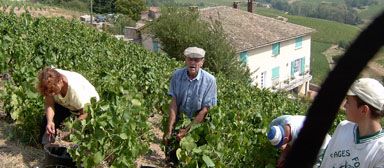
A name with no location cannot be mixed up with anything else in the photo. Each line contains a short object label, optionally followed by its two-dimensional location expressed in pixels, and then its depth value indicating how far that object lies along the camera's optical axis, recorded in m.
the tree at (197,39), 28.91
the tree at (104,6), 62.38
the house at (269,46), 36.53
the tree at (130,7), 57.94
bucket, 5.31
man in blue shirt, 5.39
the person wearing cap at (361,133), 2.65
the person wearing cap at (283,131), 4.09
